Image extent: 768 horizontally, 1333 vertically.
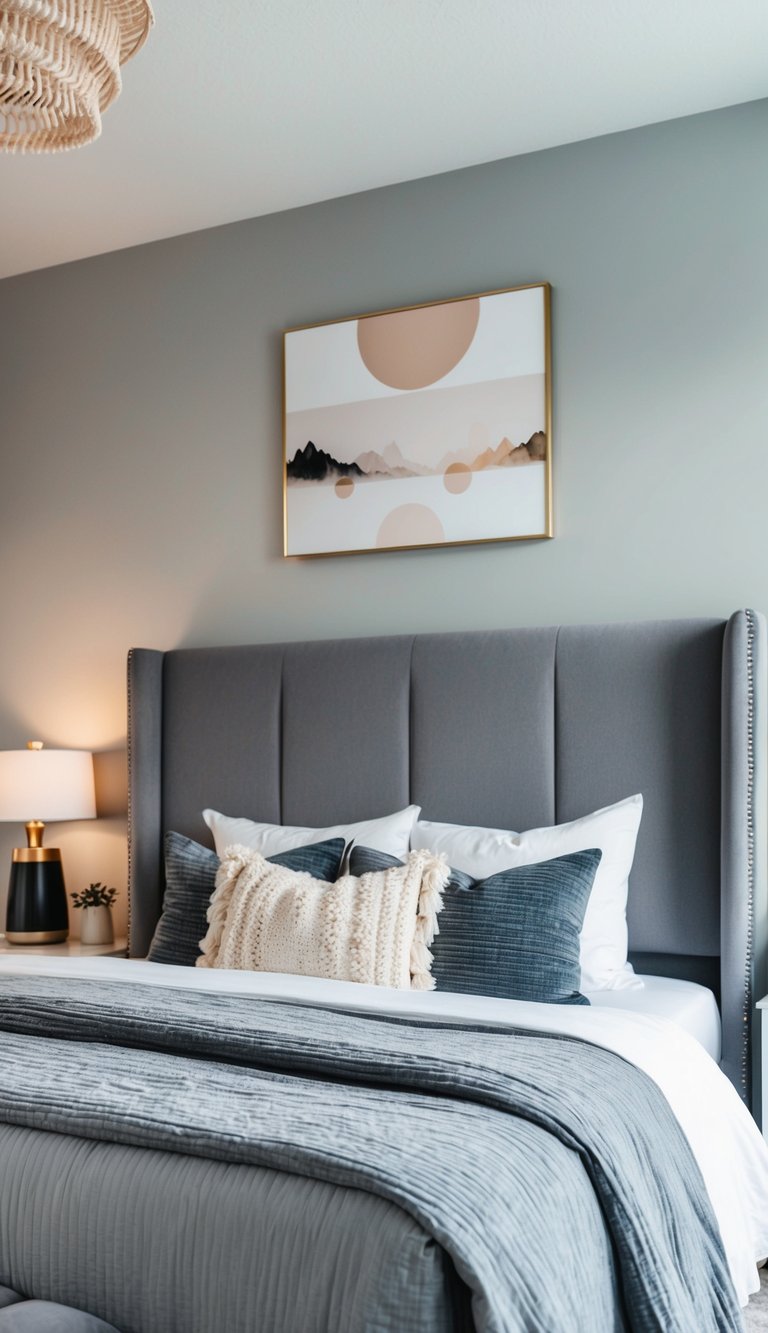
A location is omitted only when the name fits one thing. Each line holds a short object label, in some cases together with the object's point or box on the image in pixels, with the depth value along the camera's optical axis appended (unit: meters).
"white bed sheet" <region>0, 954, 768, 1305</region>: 2.01
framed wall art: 3.22
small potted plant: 3.58
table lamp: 3.53
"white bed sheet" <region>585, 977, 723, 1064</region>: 2.48
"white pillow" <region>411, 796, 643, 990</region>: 2.69
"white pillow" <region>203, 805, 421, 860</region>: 2.98
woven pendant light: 1.73
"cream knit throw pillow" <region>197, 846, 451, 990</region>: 2.52
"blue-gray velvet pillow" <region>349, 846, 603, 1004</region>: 2.46
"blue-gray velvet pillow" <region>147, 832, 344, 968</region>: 2.90
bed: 1.38
